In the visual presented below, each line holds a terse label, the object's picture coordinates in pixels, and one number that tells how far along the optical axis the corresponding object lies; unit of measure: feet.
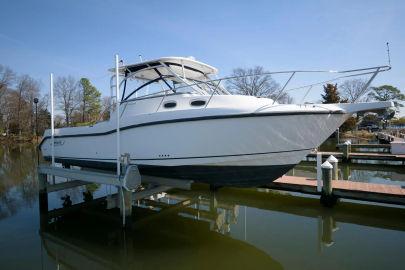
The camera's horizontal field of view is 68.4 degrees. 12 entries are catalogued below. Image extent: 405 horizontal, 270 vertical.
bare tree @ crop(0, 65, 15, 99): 130.72
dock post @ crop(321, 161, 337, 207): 22.56
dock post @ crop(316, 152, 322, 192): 23.85
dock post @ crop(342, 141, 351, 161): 50.62
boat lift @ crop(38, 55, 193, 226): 19.07
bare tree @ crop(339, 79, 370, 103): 135.85
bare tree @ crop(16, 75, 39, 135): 132.41
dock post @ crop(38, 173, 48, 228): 23.31
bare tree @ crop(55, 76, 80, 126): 128.26
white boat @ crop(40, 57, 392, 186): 17.71
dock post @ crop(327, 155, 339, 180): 27.17
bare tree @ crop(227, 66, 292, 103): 100.36
